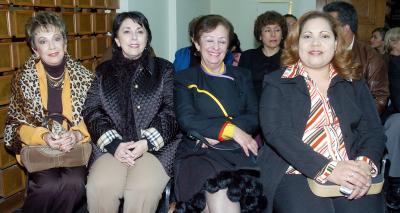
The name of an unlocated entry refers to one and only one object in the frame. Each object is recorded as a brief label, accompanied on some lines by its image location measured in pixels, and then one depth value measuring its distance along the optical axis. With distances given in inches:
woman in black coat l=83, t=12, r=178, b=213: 85.3
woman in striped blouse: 74.9
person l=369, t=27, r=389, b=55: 186.1
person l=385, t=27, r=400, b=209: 118.3
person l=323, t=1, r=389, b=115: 111.7
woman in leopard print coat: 88.0
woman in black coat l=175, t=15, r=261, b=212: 80.2
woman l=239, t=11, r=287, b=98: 133.8
